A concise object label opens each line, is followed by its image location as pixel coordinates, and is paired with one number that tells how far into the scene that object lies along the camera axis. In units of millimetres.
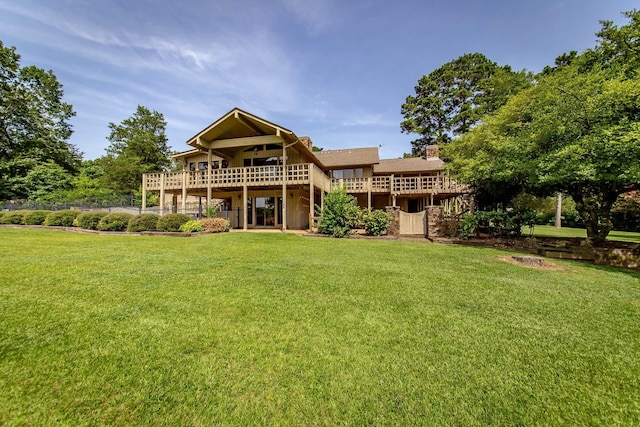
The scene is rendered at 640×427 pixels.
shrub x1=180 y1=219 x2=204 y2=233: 13398
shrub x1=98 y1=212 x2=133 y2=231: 13999
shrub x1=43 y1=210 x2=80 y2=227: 15633
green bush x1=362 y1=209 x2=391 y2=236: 13500
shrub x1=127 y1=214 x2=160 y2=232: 13789
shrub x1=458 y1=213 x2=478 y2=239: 12789
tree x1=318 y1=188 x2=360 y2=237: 13648
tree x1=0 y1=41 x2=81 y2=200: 29188
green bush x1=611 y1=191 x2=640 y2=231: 19075
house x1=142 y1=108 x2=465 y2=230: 17016
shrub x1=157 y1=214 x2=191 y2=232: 13547
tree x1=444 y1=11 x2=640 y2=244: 8025
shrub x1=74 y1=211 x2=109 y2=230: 14625
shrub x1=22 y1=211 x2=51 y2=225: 16359
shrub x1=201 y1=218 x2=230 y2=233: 13883
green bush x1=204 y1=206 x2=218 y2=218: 15259
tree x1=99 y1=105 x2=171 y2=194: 38688
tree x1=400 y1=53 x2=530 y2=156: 34562
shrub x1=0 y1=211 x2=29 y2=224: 16925
